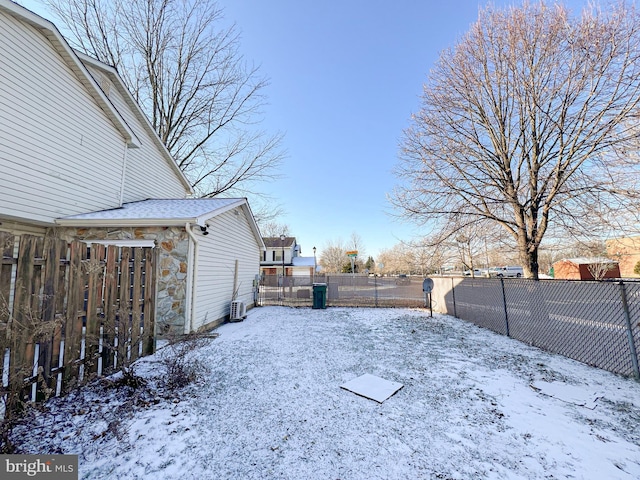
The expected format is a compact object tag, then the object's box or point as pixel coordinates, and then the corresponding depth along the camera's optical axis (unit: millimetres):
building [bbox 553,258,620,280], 21909
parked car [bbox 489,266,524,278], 26980
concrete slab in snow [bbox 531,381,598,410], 3197
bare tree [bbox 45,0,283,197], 12258
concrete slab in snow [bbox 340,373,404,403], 3371
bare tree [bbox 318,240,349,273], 46188
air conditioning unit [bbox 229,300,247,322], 8109
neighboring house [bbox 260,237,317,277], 30953
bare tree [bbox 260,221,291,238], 37894
